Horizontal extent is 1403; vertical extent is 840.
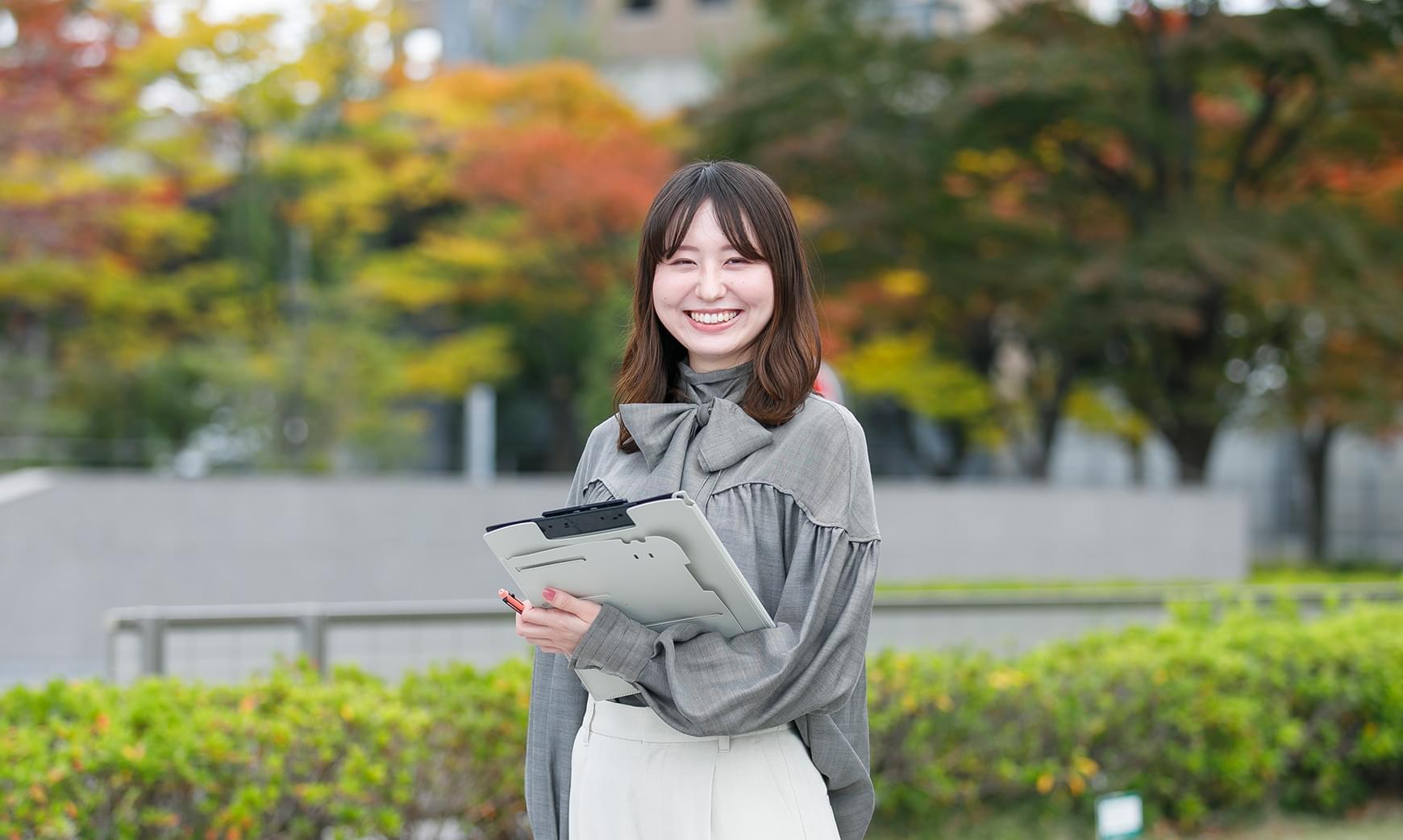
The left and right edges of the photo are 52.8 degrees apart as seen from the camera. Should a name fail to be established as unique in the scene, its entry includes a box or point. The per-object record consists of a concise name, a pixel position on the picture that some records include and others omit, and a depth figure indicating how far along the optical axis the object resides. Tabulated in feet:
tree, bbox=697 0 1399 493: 41.75
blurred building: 78.69
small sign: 12.05
